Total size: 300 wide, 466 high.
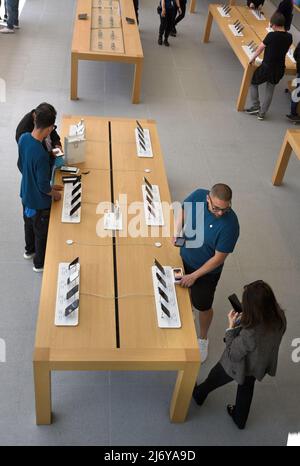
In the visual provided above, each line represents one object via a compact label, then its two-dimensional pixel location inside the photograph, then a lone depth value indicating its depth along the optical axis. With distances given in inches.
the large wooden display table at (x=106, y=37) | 272.1
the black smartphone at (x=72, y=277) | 137.4
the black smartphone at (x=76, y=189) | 168.1
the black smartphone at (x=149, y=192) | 171.0
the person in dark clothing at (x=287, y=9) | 331.9
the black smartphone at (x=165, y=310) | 132.7
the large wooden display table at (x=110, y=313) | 123.0
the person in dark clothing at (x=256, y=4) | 358.0
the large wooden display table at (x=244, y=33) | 285.9
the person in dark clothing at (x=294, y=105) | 293.0
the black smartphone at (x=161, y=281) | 141.5
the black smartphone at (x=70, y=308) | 128.7
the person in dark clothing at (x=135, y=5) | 353.8
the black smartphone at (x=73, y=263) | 141.0
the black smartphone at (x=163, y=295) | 137.5
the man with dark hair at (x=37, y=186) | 145.6
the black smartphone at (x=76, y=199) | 163.9
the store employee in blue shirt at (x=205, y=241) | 135.3
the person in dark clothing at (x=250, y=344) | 114.2
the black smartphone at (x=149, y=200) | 168.7
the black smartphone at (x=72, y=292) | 132.4
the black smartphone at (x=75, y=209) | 160.4
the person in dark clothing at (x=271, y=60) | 261.3
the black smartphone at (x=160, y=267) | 143.7
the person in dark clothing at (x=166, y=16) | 330.0
